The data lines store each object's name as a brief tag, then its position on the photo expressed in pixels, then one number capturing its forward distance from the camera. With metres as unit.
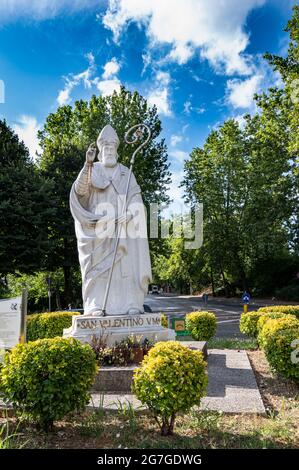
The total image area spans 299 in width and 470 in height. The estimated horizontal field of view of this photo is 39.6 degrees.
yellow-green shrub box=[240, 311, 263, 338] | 11.66
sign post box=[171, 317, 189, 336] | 13.64
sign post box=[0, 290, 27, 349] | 6.10
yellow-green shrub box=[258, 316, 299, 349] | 7.10
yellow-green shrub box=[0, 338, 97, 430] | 4.41
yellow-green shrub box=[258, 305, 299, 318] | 11.79
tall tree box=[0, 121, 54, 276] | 18.89
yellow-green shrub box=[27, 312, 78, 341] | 11.40
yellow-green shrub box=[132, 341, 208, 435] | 4.39
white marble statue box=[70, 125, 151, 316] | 8.02
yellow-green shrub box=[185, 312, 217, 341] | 12.10
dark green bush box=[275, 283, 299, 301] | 33.09
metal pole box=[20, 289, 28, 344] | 6.12
